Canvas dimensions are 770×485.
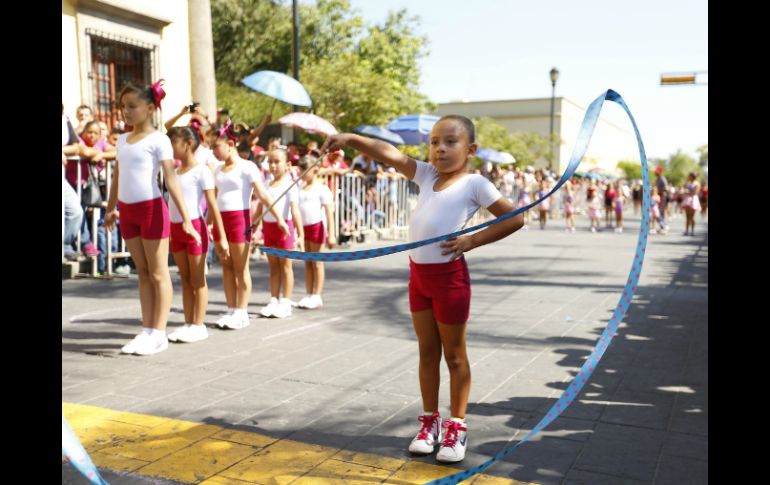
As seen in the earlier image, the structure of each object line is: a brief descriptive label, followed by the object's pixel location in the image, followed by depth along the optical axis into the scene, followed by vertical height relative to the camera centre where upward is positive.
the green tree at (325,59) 29.53 +7.27
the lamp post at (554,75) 31.05 +5.44
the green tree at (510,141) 50.56 +4.46
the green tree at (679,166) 116.25 +5.94
